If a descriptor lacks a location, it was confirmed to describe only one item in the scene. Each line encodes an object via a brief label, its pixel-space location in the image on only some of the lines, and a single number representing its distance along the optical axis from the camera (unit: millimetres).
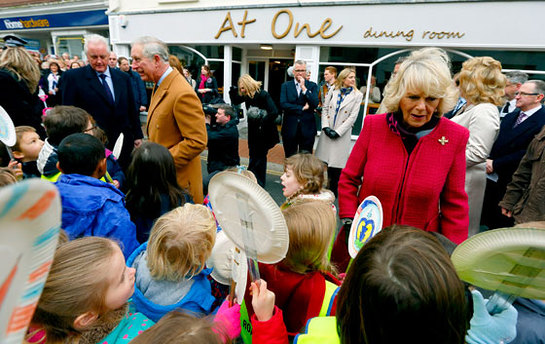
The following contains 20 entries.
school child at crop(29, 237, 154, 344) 929
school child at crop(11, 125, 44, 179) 2650
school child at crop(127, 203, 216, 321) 1481
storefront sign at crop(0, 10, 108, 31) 11734
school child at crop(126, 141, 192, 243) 2092
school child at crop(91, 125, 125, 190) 2789
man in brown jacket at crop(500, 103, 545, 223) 2557
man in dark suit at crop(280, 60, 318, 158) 5285
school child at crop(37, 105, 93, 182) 2279
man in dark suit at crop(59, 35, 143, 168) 3200
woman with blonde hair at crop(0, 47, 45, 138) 3266
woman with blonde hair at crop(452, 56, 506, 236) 2520
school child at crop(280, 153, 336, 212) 2432
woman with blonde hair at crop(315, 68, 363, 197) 4723
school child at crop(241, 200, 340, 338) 1304
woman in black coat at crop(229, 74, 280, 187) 4641
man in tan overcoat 2594
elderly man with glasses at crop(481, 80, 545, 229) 3053
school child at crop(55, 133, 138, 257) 1740
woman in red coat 1647
